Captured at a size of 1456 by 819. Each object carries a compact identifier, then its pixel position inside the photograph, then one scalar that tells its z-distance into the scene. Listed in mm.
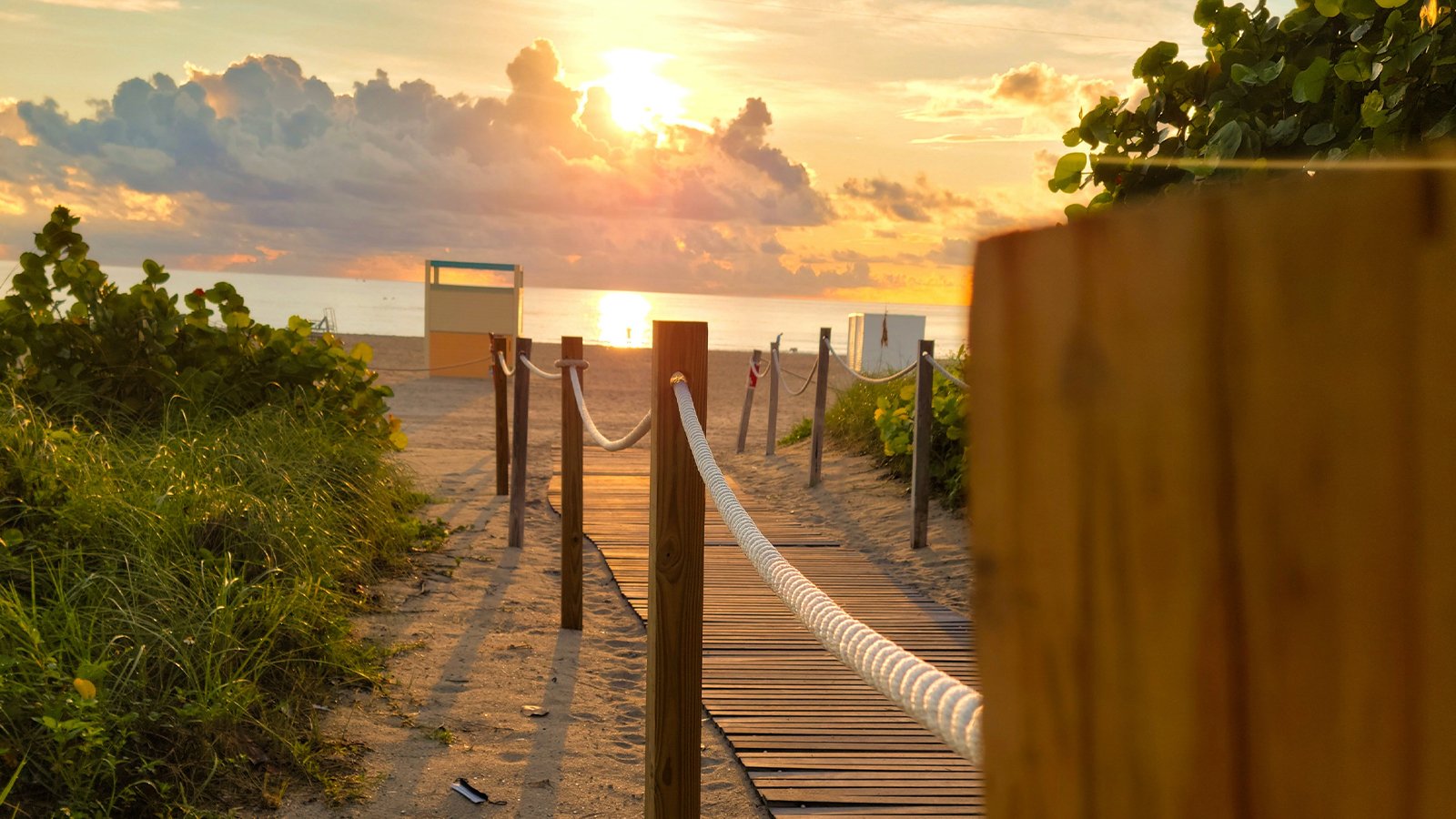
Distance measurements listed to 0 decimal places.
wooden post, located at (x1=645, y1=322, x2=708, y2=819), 2797
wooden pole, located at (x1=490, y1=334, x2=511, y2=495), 8703
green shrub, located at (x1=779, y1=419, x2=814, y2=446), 12820
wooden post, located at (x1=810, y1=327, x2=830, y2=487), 9922
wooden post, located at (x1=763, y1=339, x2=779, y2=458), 12219
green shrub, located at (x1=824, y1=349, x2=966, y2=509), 8141
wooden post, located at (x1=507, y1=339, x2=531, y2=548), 7191
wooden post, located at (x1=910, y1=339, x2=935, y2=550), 7488
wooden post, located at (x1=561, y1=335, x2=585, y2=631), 5477
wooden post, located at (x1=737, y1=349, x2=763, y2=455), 13156
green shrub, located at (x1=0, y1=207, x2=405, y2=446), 6840
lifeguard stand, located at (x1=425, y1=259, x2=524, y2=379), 20828
